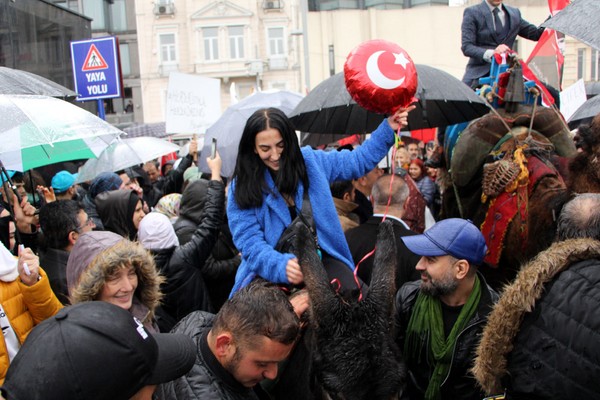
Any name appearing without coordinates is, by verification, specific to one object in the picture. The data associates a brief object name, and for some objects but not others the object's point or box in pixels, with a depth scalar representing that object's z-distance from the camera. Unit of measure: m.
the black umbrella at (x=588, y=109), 5.56
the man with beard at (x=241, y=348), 2.33
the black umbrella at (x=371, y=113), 4.34
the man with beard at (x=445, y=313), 3.00
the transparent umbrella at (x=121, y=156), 8.00
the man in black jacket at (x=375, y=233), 4.11
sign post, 10.13
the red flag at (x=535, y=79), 5.04
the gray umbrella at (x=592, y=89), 9.50
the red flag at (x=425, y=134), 8.18
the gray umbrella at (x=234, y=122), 6.51
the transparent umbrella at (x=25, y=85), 3.93
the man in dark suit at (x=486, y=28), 5.61
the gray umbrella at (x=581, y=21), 2.24
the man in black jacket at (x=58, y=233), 4.29
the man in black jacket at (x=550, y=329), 2.05
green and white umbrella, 3.50
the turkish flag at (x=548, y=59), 5.79
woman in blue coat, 3.19
